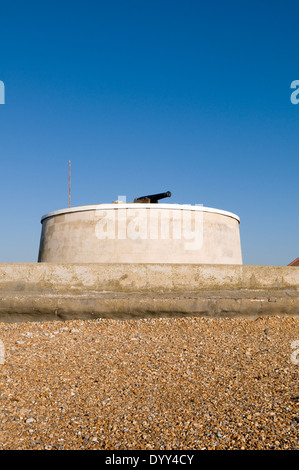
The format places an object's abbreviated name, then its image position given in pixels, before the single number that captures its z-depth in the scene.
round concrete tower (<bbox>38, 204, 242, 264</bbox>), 12.05
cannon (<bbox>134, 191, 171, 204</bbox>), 13.84
